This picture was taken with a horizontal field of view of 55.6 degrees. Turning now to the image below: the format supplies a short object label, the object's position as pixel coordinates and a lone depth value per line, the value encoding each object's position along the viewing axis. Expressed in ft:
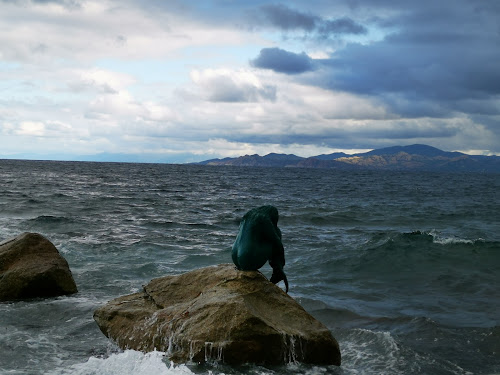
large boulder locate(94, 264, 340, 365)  21.57
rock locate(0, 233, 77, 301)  34.60
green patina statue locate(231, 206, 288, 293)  25.93
